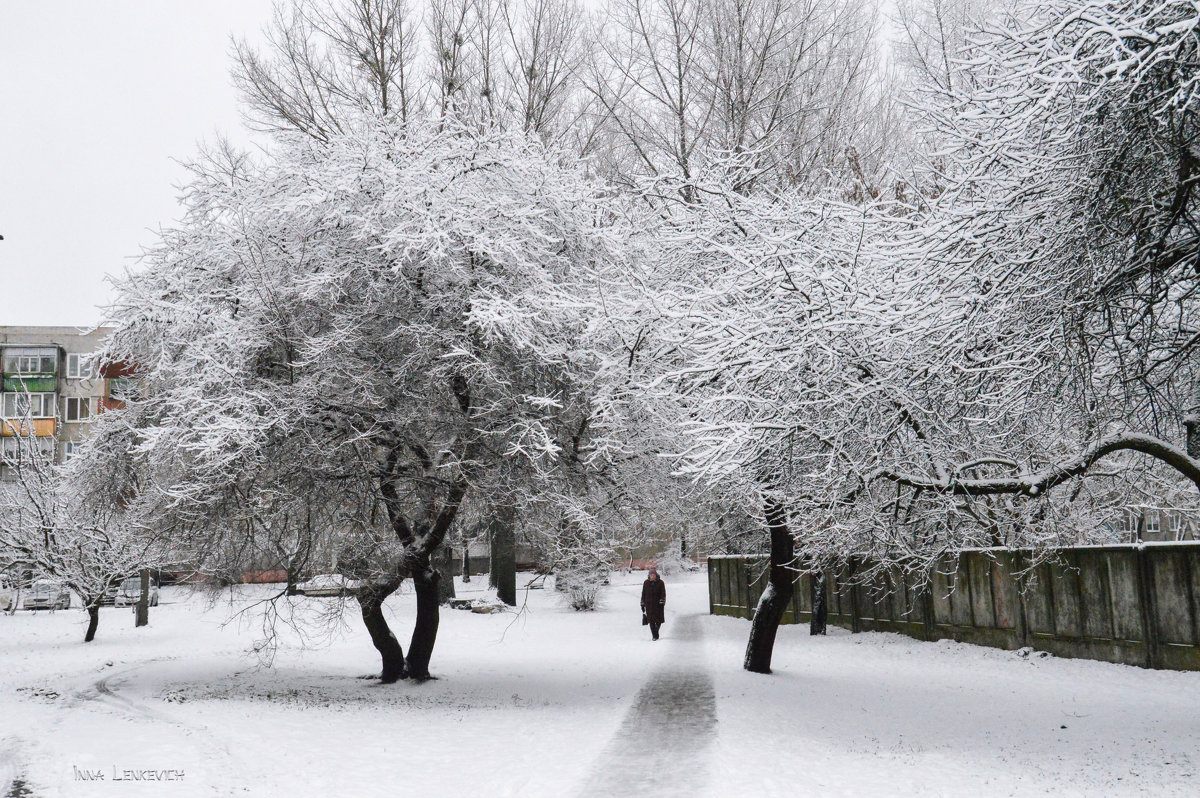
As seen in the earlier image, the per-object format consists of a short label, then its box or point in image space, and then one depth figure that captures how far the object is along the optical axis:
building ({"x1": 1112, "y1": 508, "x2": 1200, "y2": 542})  14.48
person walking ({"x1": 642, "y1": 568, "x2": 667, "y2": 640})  20.78
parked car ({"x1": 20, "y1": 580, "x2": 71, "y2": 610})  33.53
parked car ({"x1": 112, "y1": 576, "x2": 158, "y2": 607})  32.74
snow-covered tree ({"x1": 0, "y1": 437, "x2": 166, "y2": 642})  21.28
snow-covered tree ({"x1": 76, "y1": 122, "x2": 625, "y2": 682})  11.38
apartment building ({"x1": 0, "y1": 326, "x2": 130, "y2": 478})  52.97
